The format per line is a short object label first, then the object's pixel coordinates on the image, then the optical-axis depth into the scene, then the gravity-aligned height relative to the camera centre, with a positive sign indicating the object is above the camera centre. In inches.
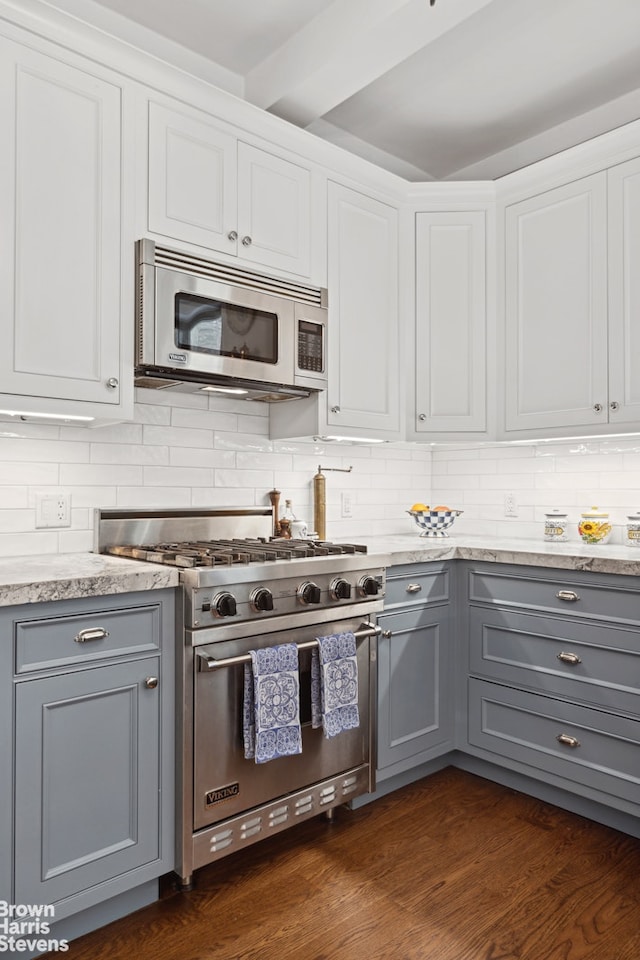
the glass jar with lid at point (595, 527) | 112.2 -6.2
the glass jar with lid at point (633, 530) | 107.0 -6.3
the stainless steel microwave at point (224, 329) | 84.7 +22.5
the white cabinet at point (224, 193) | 86.8 +42.0
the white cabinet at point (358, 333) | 107.7 +26.8
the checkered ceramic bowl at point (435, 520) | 123.7 -5.6
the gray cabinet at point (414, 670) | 99.1 -28.3
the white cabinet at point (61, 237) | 74.2 +29.6
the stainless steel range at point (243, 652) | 75.0 -19.9
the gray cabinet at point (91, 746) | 64.1 -26.9
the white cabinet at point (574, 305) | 103.2 +30.9
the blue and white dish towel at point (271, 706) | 78.2 -26.1
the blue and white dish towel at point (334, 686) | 85.8 -26.0
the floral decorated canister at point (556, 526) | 117.3 -6.3
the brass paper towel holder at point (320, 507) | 118.8 -3.2
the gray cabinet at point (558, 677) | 89.0 -27.4
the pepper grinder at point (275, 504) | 113.2 -2.6
